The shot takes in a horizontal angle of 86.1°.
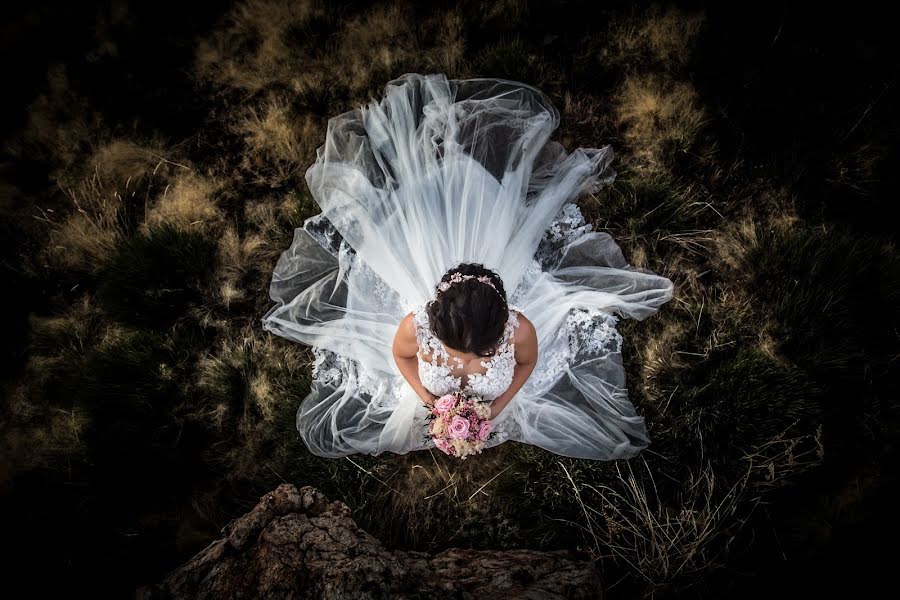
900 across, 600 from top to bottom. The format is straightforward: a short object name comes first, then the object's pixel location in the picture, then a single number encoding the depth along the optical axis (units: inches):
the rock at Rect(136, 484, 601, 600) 97.4
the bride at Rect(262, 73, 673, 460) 133.2
